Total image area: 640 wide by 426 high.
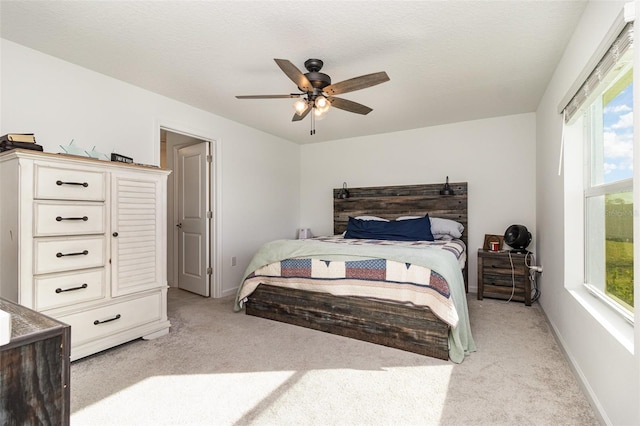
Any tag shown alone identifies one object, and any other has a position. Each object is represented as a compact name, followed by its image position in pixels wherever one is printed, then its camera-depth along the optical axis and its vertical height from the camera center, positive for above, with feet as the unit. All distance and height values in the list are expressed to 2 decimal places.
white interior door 13.42 -0.22
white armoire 6.65 -0.71
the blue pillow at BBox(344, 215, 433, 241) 12.79 -0.69
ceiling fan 7.29 +3.10
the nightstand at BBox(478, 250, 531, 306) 11.76 -2.41
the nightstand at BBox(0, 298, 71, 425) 2.26 -1.19
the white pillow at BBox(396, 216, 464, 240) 13.46 -0.64
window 5.18 +0.78
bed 7.74 -2.19
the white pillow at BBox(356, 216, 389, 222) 15.08 -0.23
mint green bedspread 7.74 -1.24
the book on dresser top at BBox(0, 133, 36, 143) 6.73 +1.65
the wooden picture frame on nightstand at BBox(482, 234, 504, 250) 13.26 -1.13
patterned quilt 7.72 -1.84
